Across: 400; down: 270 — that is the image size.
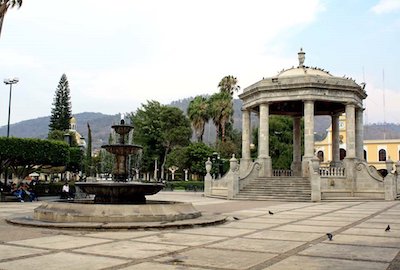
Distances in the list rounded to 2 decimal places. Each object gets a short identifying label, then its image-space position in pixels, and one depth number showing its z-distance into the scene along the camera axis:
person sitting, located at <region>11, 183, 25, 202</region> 26.70
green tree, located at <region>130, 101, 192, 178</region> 61.66
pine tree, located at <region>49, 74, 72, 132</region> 80.31
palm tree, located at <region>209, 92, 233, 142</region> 59.36
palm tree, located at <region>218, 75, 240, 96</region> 62.75
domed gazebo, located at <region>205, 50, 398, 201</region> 30.53
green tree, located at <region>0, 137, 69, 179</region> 27.97
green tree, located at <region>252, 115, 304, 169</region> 57.50
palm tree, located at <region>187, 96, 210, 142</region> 62.69
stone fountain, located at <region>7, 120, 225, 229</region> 12.46
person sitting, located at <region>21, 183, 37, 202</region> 27.20
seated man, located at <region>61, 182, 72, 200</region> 27.80
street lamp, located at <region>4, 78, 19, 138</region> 37.31
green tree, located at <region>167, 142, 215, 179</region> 55.72
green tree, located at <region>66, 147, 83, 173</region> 39.12
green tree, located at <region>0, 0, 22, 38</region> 20.50
